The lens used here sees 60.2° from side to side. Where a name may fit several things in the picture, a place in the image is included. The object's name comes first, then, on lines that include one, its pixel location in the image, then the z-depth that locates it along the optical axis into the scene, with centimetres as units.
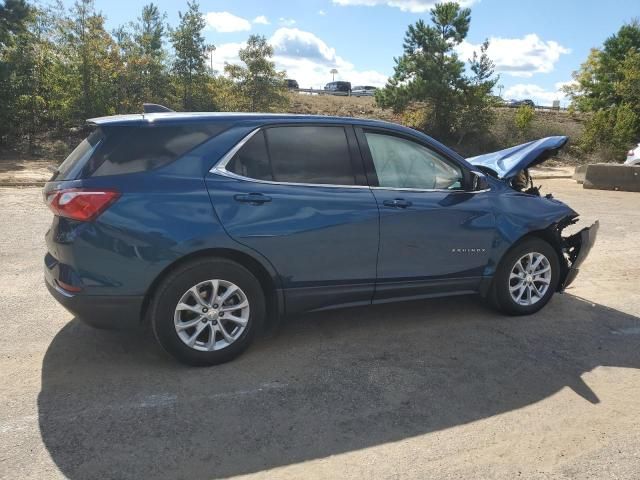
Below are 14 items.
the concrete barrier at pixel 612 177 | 1466
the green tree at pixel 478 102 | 2169
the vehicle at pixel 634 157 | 1636
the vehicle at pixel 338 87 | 5600
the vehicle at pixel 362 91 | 5197
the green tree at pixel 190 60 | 1823
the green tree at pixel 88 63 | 1588
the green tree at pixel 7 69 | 1478
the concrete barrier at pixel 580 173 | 1635
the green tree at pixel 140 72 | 1677
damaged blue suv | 353
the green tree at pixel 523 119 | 2312
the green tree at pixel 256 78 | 1866
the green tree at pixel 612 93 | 2127
